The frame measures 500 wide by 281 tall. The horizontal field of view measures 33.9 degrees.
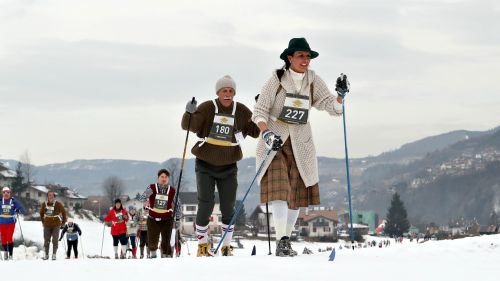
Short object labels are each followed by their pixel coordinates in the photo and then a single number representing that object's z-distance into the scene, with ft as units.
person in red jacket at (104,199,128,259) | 62.64
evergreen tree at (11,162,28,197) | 294.25
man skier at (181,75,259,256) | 33.76
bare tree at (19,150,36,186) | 376.68
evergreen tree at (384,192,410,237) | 473.26
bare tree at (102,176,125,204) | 389.80
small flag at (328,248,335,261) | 27.06
